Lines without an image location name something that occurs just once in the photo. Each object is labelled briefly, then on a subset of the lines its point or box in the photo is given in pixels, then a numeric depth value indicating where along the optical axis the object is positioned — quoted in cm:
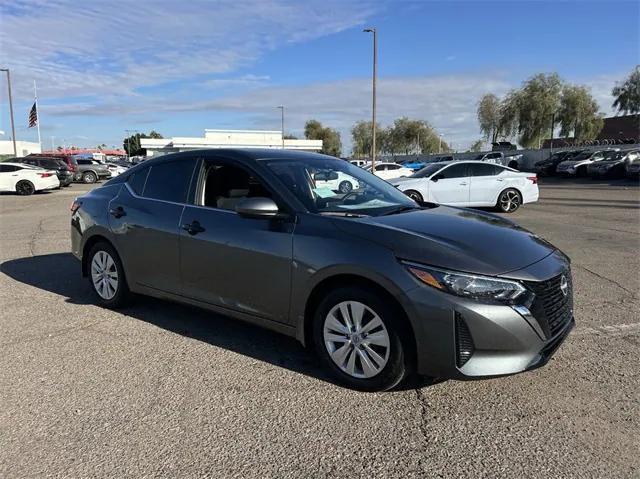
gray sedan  311
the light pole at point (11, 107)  3633
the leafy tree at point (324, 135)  9675
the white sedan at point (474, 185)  1407
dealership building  7306
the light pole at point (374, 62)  2888
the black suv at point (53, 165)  2783
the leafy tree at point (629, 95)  6056
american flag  4306
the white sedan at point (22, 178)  2280
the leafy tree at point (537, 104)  5756
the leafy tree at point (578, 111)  5788
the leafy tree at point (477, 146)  9050
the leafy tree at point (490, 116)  6425
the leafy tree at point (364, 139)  9294
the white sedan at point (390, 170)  2580
